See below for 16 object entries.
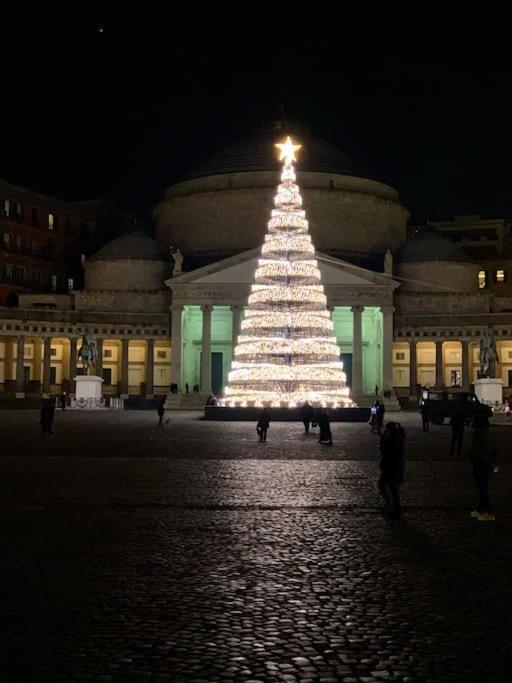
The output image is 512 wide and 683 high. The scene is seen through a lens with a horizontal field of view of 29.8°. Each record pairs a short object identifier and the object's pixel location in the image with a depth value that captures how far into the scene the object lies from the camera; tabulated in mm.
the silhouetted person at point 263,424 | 34750
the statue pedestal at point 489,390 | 66688
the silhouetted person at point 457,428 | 29641
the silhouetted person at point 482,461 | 16141
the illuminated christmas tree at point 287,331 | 48781
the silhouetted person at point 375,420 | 40697
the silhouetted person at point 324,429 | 33344
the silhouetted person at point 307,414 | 40188
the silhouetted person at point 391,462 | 16391
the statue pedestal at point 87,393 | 70556
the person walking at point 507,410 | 59391
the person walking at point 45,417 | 36844
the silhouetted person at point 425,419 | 44425
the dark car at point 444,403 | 50656
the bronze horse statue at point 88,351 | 70312
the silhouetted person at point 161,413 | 46250
